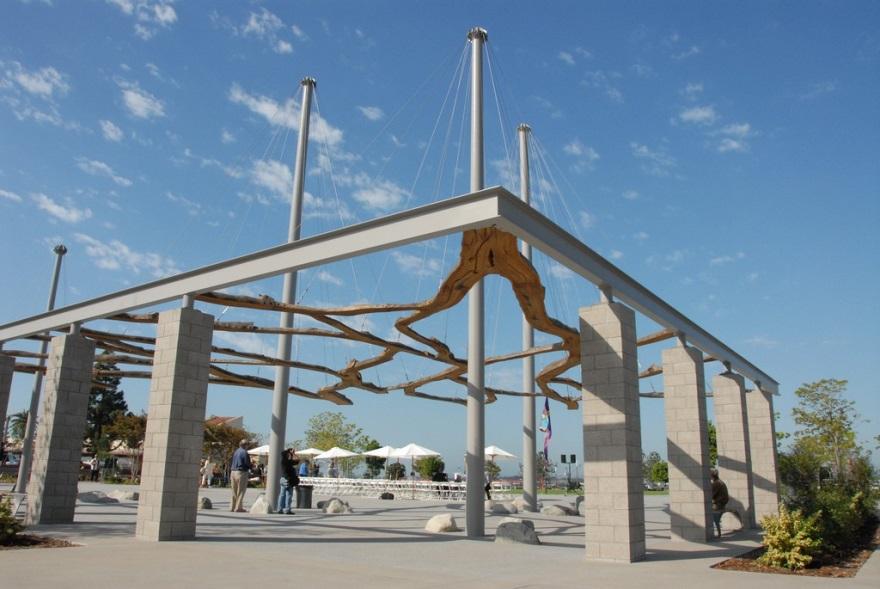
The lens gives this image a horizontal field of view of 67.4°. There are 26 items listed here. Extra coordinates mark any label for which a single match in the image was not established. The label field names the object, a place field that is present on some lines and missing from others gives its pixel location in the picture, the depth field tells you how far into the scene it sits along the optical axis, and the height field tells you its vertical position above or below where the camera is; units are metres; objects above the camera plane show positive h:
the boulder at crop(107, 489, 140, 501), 20.52 -1.42
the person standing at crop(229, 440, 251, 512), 16.41 -0.43
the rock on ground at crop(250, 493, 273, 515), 17.00 -1.42
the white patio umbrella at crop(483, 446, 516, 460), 32.62 +0.21
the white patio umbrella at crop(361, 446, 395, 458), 34.41 +0.12
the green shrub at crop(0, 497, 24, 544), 9.30 -1.11
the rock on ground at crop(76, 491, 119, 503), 19.66 -1.46
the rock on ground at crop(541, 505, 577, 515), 19.23 -1.46
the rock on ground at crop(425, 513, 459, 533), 13.66 -1.38
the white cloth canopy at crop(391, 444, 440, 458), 34.03 +0.17
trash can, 20.14 -1.32
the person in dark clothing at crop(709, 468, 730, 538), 13.62 -0.72
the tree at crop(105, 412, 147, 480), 45.72 +1.22
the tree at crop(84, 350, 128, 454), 62.69 +3.25
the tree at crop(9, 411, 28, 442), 70.31 +2.23
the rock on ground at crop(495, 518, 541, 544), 11.51 -1.29
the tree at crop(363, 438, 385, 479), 52.51 -0.84
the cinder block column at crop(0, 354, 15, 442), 16.33 +1.62
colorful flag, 25.94 +1.18
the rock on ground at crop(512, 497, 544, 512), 20.94 -1.49
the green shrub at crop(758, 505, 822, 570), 8.83 -1.03
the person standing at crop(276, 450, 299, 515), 17.36 -0.76
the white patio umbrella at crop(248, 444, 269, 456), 38.30 +0.03
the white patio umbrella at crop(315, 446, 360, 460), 35.09 -0.03
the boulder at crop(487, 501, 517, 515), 20.62 -1.57
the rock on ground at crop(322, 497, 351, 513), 18.89 -1.49
